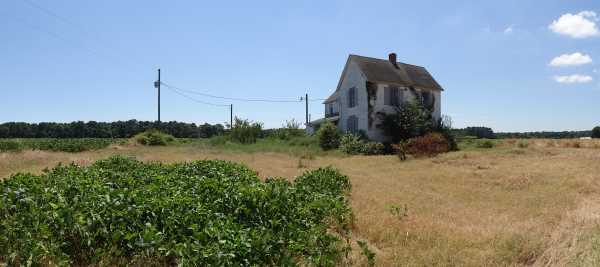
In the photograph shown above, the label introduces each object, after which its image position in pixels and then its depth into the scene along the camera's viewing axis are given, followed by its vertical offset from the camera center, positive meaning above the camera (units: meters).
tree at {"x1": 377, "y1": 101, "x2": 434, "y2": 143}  28.02 +1.29
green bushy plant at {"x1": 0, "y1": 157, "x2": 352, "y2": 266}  3.77 -0.98
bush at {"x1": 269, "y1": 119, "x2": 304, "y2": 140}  42.66 +0.83
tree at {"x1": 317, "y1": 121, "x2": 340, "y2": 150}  29.14 +0.19
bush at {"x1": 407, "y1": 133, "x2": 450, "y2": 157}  19.83 -0.34
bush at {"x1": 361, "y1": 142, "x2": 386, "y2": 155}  25.59 -0.57
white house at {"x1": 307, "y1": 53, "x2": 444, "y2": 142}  29.31 +3.94
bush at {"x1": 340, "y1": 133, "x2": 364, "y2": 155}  26.05 -0.32
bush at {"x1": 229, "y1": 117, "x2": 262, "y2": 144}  40.34 +0.87
